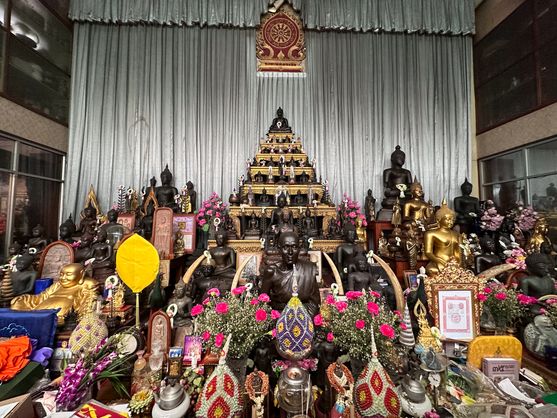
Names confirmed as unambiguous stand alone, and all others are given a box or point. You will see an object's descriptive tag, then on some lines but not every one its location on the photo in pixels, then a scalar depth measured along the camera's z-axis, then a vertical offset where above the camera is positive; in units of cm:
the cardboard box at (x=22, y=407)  137 -106
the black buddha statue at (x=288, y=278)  205 -46
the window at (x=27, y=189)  402 +61
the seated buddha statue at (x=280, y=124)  511 +209
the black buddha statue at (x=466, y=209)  474 +32
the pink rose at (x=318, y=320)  174 -68
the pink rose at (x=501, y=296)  235 -68
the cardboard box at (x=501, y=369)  188 -110
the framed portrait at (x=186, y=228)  443 -8
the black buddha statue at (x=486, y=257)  365 -48
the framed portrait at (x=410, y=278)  356 -79
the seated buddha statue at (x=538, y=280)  242 -55
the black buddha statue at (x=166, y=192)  485 +63
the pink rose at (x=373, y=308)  162 -56
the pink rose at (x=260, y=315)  166 -62
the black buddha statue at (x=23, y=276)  289 -64
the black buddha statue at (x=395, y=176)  498 +102
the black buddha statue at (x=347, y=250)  363 -39
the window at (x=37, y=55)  409 +312
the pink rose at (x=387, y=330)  153 -66
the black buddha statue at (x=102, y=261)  338 -52
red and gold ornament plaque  569 +430
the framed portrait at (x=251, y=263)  372 -60
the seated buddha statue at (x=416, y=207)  438 +32
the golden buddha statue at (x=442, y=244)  342 -27
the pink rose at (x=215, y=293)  203 -60
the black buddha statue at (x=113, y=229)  383 -9
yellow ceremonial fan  230 -37
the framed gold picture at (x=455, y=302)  233 -75
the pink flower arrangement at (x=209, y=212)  452 +22
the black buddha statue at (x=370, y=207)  498 +36
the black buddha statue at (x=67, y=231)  394 -13
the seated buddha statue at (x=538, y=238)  339 -18
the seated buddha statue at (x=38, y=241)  359 -27
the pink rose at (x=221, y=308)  166 -57
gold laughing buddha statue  264 -82
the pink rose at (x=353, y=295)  184 -53
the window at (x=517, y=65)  426 +314
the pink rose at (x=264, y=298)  184 -56
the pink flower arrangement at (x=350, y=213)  436 +21
